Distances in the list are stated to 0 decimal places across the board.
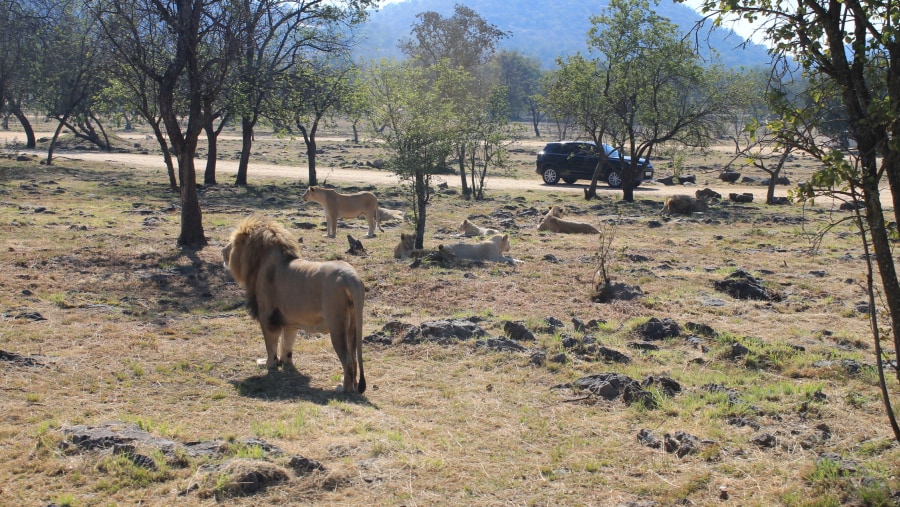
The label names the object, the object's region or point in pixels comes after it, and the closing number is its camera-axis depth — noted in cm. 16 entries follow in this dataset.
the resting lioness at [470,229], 1879
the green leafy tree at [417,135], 1644
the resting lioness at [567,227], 2012
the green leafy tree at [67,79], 3272
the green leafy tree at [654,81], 2692
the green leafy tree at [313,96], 1882
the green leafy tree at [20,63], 2081
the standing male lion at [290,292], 762
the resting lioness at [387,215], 2228
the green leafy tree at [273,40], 1606
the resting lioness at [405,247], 1593
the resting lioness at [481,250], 1575
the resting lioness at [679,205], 2458
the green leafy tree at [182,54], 1493
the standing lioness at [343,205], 1897
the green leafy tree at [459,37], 5394
